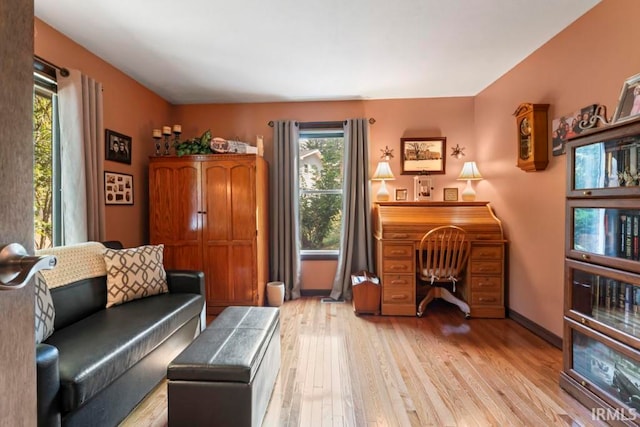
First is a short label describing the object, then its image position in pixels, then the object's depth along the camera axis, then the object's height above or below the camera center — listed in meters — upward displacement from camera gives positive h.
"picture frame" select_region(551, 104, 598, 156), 2.11 +0.62
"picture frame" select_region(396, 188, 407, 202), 3.83 +0.18
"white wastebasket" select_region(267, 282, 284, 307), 3.54 -0.99
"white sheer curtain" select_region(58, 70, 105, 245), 2.34 +0.42
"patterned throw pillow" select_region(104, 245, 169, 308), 2.20 -0.48
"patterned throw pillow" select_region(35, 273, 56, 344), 1.56 -0.54
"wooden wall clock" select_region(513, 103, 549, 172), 2.54 +0.62
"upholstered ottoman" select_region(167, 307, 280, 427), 1.42 -0.84
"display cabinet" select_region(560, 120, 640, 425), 1.54 -0.35
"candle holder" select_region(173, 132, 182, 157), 3.41 +0.88
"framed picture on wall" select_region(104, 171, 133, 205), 2.83 +0.22
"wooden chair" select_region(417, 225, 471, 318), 2.99 -0.46
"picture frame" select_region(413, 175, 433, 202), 3.77 +0.26
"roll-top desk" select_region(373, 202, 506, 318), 3.11 -0.56
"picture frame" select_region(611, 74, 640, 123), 1.65 +0.60
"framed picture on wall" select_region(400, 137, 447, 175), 3.79 +0.68
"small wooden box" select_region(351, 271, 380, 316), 3.18 -0.92
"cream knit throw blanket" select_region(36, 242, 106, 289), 1.89 -0.36
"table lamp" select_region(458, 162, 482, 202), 3.54 +0.38
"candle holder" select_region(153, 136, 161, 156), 3.48 +0.80
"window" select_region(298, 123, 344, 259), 4.01 +0.29
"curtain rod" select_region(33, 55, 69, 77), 2.20 +1.09
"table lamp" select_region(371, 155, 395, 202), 3.65 +0.40
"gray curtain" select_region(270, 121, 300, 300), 3.77 +0.06
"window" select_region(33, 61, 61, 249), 2.28 +0.39
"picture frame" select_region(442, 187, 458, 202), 3.77 +0.17
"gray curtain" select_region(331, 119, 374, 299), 3.72 +0.07
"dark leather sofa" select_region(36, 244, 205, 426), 1.28 -0.71
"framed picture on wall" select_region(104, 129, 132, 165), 2.81 +0.62
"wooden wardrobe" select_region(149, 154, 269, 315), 3.25 -0.09
